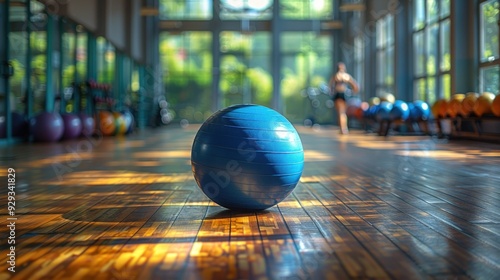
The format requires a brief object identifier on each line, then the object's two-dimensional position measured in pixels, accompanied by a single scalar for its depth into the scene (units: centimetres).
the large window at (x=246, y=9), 1948
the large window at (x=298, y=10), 1942
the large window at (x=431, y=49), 1058
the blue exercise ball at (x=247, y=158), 239
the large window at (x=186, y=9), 1944
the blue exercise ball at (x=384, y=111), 1098
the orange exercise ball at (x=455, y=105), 880
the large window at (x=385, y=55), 1403
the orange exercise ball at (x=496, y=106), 757
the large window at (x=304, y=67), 1945
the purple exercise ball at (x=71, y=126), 918
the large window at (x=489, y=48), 855
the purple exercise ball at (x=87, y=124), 983
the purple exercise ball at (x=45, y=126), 854
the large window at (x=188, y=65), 1941
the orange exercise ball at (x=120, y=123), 1147
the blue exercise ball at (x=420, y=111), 1052
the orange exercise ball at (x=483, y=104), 800
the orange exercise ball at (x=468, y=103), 835
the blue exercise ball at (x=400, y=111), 1059
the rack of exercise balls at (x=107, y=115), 1089
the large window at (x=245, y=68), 1952
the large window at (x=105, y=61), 1255
